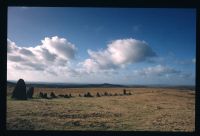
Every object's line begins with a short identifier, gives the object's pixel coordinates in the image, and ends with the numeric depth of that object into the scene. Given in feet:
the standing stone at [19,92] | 78.54
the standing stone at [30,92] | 84.37
